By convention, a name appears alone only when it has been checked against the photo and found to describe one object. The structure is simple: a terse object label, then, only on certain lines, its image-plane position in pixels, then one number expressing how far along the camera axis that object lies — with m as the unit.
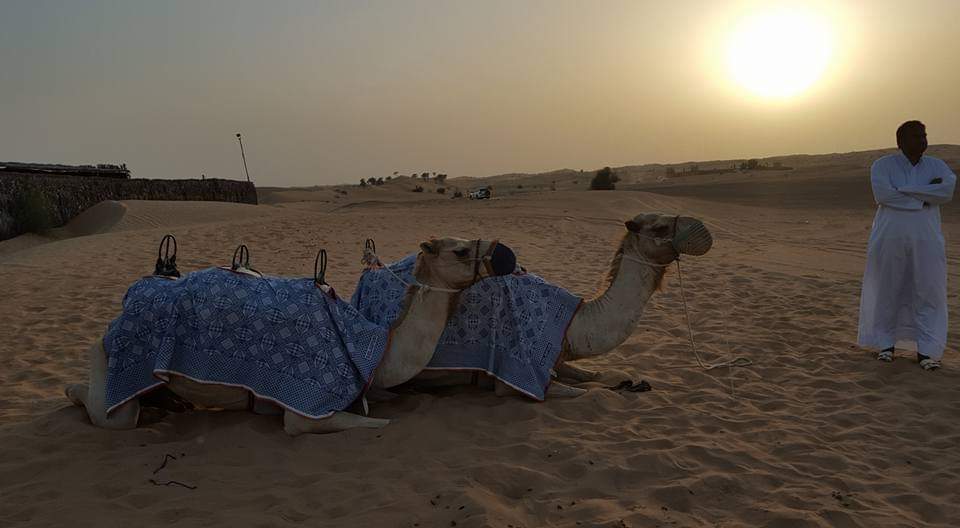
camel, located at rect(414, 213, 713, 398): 5.00
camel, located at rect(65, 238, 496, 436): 4.31
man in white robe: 5.93
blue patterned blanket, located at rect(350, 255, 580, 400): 4.95
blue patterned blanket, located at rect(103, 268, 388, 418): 4.35
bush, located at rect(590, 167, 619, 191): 40.41
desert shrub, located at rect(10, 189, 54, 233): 19.53
